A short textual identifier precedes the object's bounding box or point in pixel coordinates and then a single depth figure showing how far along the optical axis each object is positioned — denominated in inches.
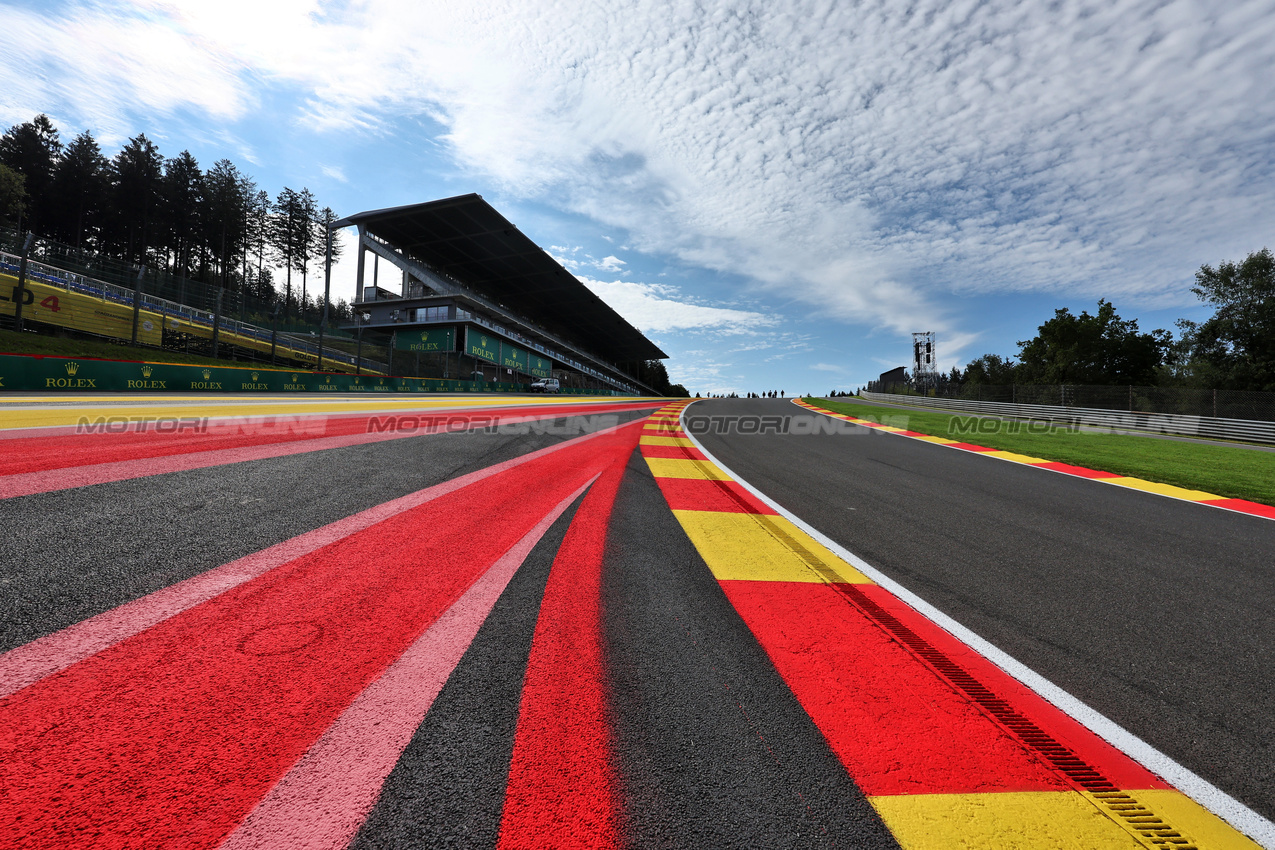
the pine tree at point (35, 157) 1614.2
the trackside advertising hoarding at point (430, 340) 1669.5
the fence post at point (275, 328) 946.7
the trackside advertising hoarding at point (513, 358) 1881.9
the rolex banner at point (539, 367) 2092.3
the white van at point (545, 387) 1649.9
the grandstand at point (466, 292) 1672.0
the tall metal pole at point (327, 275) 2381.9
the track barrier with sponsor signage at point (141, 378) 409.1
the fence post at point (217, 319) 788.1
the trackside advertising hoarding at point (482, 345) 1683.4
